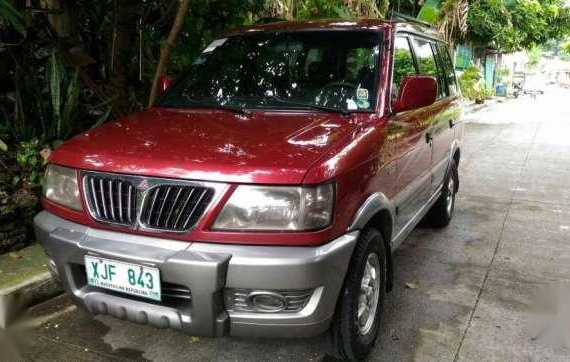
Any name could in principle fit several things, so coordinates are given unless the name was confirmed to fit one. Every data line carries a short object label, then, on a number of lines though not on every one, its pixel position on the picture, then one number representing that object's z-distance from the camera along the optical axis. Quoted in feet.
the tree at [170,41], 15.65
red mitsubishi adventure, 7.08
